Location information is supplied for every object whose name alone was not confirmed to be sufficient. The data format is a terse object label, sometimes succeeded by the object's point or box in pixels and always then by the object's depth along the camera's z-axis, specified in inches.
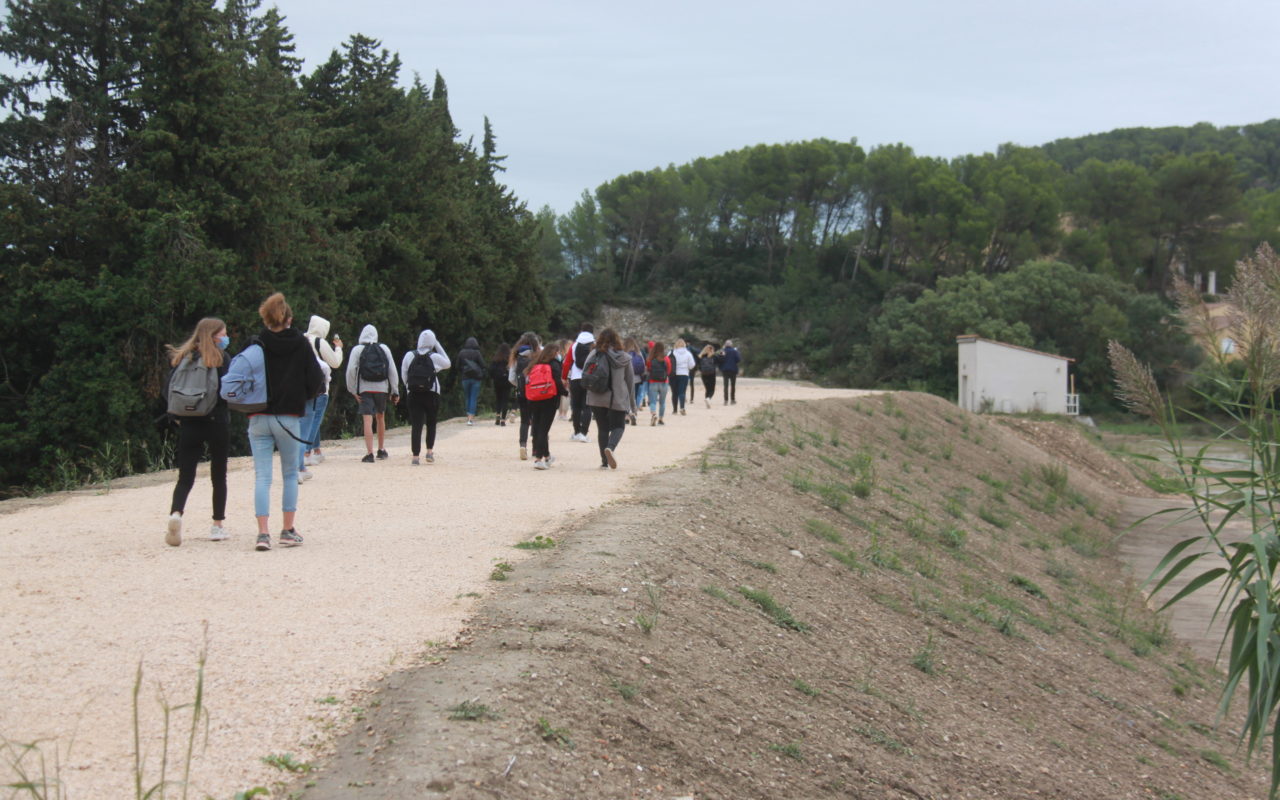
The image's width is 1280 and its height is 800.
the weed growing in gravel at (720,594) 334.0
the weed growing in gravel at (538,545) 353.4
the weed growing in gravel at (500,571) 307.6
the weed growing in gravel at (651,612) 272.4
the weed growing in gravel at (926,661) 366.6
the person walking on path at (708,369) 1141.7
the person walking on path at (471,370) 830.5
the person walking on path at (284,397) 349.1
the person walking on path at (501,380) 891.4
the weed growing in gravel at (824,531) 512.1
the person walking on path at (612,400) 563.8
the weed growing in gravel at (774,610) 345.4
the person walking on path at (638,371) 829.2
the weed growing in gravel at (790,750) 244.1
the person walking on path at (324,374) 533.3
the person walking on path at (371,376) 598.9
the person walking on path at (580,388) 634.2
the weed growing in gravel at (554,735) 196.1
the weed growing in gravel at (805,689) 290.7
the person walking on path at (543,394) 572.1
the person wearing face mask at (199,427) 346.0
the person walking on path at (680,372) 1013.8
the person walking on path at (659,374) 927.7
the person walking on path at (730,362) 1145.4
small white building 2066.9
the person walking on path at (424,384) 599.8
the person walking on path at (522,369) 634.2
